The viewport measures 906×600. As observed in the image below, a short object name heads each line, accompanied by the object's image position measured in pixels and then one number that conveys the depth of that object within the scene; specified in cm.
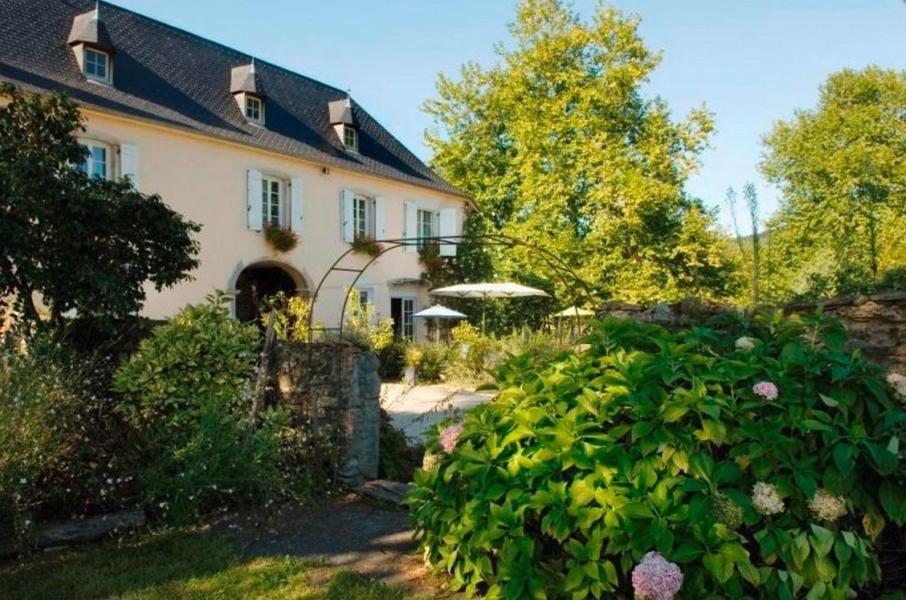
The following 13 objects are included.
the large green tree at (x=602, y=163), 2084
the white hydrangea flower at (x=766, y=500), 250
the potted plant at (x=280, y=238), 1495
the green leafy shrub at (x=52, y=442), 384
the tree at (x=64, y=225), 536
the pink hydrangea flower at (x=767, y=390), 271
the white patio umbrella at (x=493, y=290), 1530
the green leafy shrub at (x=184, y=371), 499
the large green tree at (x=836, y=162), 2464
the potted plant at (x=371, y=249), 1690
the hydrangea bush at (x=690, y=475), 251
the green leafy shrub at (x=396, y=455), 596
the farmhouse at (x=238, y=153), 1243
